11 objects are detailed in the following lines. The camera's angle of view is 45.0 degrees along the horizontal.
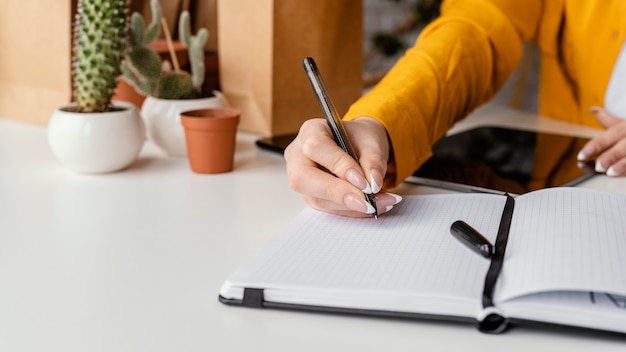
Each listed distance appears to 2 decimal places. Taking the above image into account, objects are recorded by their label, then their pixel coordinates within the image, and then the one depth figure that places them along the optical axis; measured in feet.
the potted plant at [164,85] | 3.56
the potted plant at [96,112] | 3.24
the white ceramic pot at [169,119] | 3.54
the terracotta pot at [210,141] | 3.26
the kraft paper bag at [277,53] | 3.90
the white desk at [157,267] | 1.77
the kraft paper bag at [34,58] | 4.08
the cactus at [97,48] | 3.24
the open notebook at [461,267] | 1.77
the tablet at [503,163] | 3.08
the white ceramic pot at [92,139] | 3.23
